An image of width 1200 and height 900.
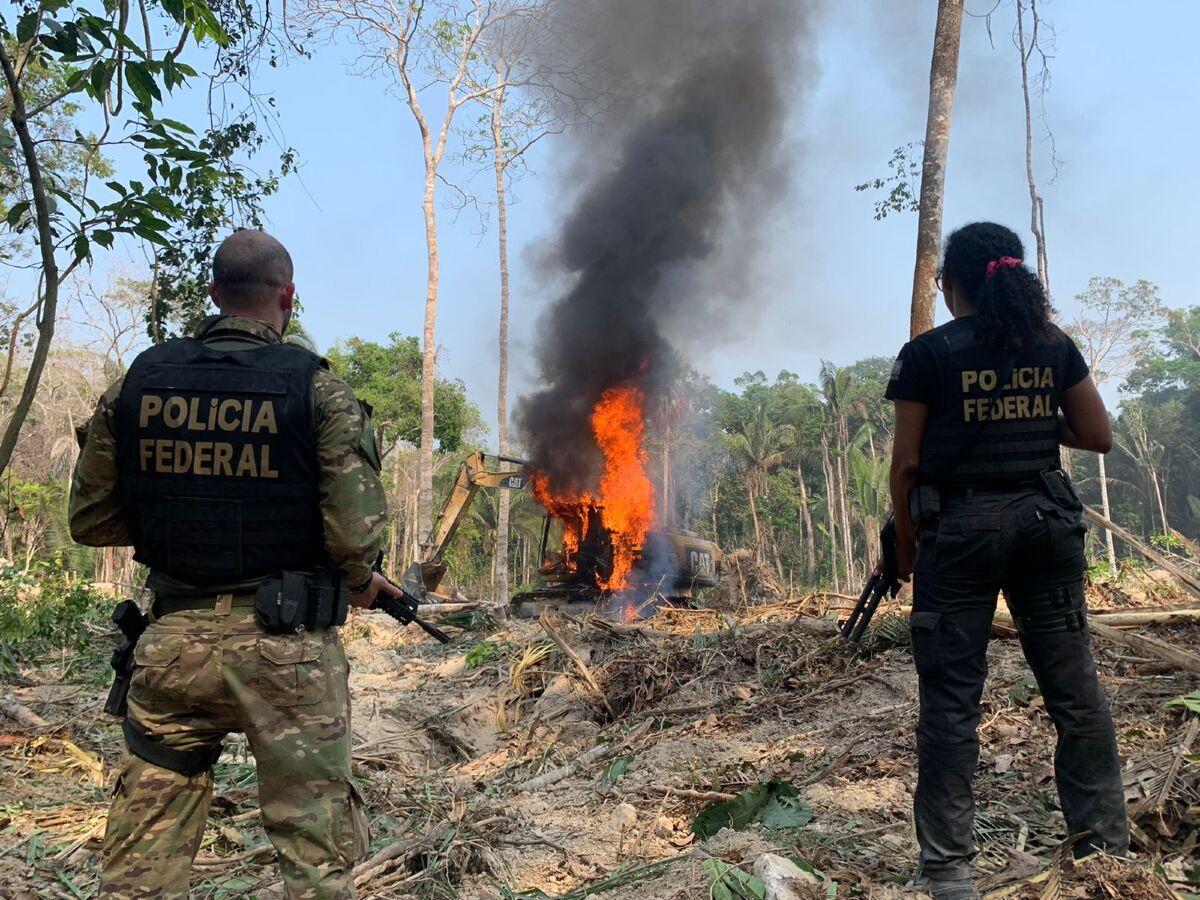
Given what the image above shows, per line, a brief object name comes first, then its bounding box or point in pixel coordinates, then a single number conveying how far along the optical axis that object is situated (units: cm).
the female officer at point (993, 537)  250
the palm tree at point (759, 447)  3484
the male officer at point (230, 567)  214
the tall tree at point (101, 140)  308
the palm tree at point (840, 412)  3419
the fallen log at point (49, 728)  420
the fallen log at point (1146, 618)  502
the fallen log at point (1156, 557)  442
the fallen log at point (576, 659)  619
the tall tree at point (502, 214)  1897
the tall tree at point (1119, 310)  3684
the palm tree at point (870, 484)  2862
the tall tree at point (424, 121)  1752
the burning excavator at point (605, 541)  1275
